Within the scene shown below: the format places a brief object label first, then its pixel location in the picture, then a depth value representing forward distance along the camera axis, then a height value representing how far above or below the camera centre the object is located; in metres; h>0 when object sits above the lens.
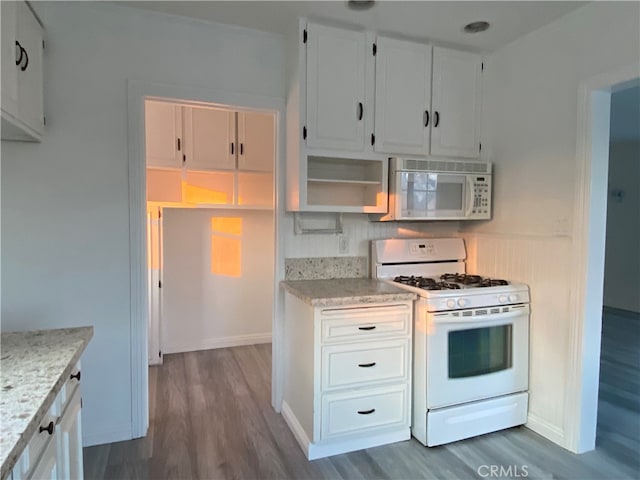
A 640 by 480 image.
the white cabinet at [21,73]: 1.63 +0.64
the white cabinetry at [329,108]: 2.44 +0.69
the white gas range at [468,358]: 2.33 -0.82
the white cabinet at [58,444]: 1.02 -0.67
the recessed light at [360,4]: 2.20 +1.19
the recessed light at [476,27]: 2.44 +1.19
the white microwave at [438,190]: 2.63 +0.21
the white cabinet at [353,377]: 2.21 -0.89
